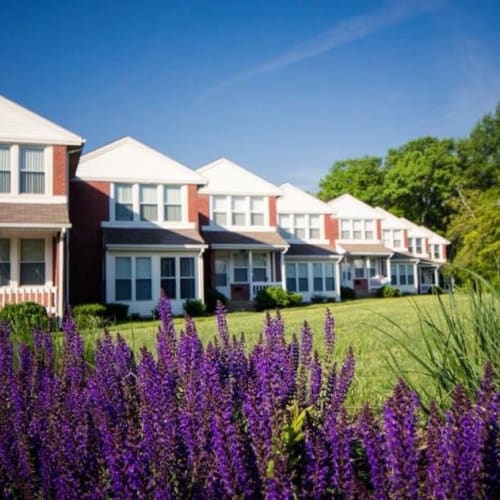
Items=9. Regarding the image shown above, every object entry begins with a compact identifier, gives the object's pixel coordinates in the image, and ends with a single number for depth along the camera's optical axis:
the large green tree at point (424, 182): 58.25
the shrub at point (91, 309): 17.17
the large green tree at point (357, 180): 60.33
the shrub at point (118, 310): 19.96
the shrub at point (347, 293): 35.50
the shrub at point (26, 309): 14.53
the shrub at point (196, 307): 21.06
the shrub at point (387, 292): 36.84
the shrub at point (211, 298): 22.98
